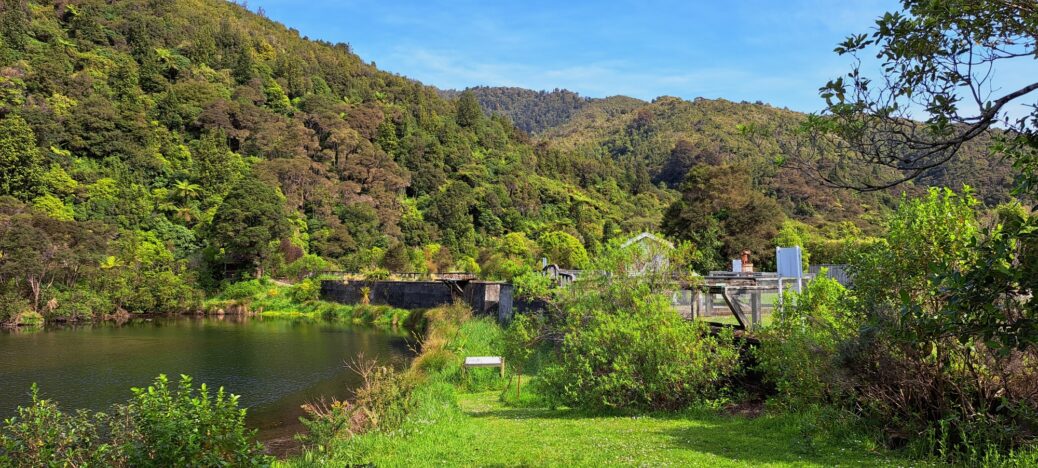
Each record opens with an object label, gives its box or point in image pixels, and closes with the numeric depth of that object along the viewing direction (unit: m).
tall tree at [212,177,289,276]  52.16
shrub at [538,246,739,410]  10.77
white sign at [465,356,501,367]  14.44
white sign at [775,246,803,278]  13.78
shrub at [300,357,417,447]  9.52
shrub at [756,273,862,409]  8.23
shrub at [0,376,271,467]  6.21
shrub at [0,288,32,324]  34.44
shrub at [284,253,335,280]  53.38
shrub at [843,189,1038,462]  6.51
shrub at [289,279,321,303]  48.78
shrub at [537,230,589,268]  46.94
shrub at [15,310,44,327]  35.34
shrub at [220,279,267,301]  49.94
